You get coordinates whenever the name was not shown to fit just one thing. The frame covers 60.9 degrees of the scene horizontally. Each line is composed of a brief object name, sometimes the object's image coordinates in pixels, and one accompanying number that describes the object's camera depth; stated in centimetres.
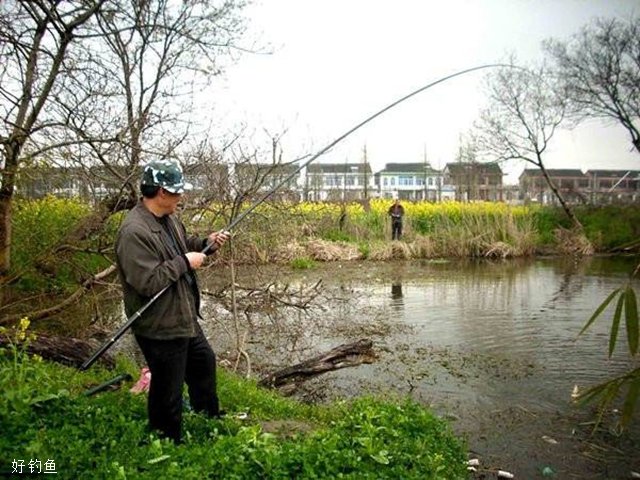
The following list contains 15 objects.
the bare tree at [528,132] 2633
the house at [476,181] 3728
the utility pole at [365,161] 3348
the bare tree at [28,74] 575
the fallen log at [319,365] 626
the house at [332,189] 2616
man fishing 319
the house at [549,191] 2591
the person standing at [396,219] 2225
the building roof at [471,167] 3491
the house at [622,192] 2461
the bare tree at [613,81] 2450
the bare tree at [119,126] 647
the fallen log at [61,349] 534
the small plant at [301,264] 1698
